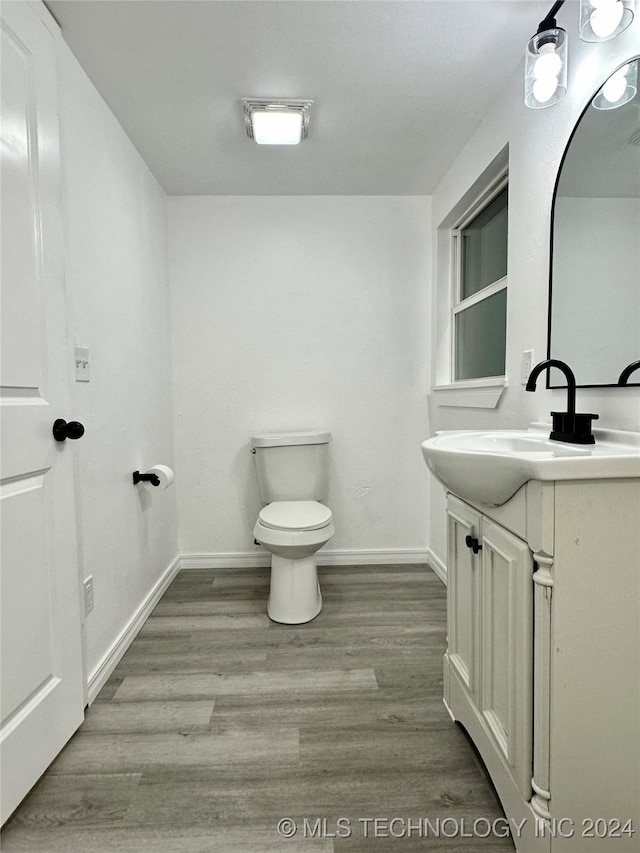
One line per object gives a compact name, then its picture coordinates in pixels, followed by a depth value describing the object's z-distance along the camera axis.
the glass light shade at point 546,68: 1.06
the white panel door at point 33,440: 1.00
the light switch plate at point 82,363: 1.38
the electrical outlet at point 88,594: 1.41
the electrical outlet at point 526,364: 1.43
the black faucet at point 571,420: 1.04
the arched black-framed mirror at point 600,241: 1.02
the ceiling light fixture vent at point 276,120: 1.61
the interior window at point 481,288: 1.82
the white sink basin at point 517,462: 0.78
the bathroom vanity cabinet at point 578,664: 0.80
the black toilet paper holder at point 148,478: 1.85
